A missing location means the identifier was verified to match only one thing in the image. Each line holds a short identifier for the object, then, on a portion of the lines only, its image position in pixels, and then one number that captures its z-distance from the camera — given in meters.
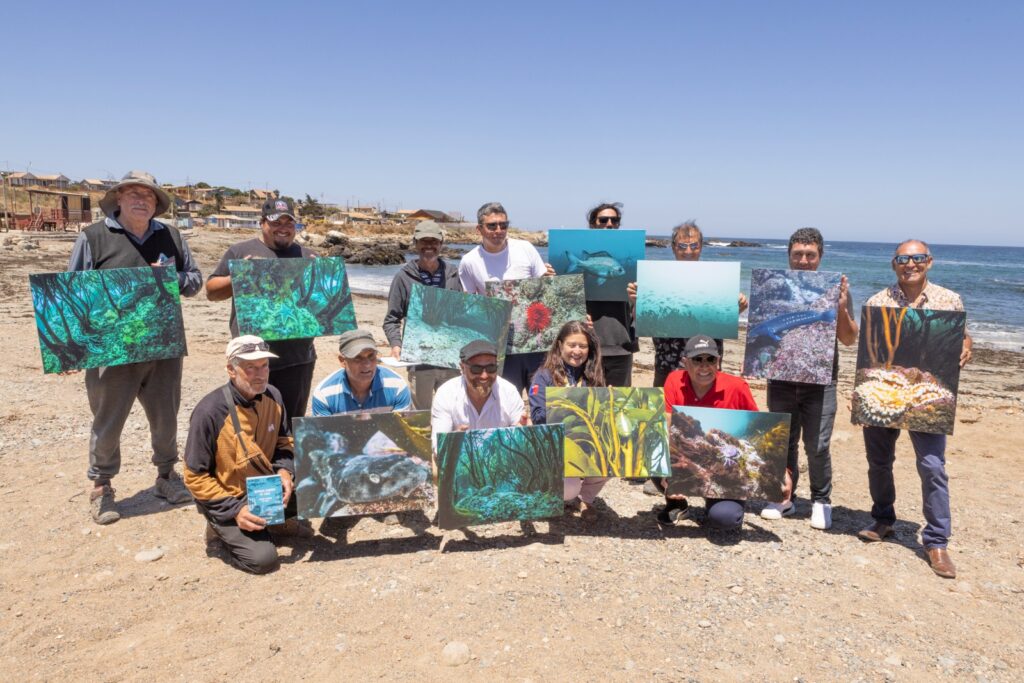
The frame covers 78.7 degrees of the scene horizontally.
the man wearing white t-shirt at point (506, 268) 5.12
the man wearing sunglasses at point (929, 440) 4.11
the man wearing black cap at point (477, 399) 4.19
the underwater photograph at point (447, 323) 4.79
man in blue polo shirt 4.25
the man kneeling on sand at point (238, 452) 3.95
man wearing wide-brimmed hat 4.37
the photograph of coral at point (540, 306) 4.95
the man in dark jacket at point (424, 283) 5.04
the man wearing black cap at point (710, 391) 4.34
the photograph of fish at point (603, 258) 5.18
